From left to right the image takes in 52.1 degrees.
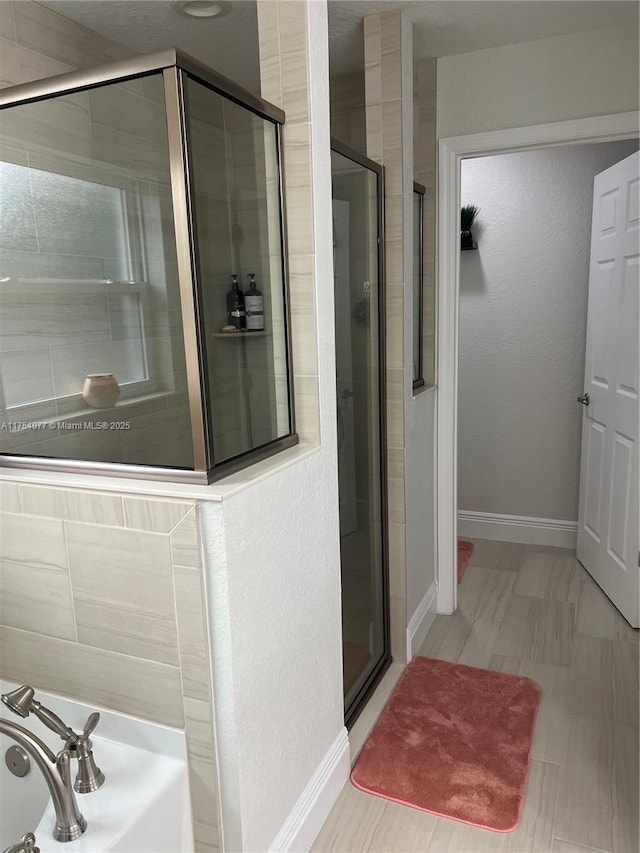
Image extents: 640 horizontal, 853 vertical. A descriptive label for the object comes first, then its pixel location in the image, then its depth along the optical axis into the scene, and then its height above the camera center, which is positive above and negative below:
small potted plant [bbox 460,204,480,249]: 3.76 +0.43
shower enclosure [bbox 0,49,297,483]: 1.38 +0.08
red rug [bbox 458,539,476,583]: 3.67 -1.48
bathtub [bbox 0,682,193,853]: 1.36 -1.04
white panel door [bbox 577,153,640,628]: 2.89 -0.48
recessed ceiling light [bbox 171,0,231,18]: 2.23 +1.02
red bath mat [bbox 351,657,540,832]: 2.00 -1.50
